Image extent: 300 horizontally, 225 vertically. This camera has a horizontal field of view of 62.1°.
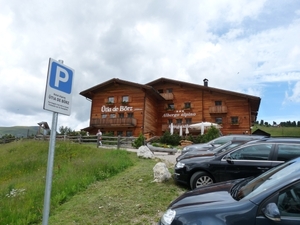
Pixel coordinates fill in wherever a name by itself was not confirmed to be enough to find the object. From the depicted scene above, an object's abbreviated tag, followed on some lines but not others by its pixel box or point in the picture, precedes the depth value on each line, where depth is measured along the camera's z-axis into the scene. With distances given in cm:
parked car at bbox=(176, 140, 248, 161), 927
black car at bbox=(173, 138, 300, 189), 611
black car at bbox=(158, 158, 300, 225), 246
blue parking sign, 313
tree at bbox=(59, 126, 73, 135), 3630
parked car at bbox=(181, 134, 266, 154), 1208
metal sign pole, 307
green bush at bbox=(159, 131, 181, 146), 2642
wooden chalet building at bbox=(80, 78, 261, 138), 3281
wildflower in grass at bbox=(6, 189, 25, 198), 778
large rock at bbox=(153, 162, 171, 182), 779
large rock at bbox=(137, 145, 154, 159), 1372
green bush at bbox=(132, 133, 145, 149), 2055
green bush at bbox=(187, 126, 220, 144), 2403
